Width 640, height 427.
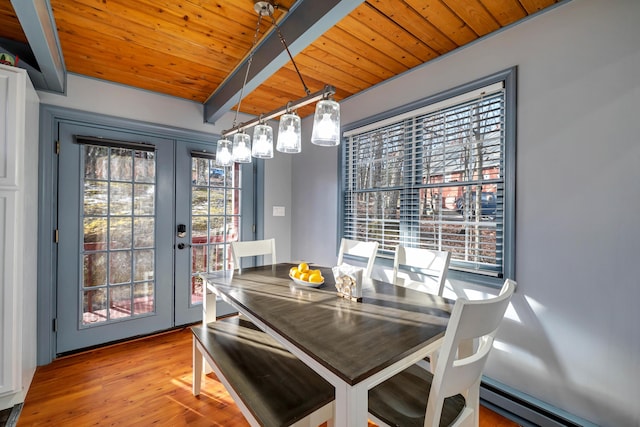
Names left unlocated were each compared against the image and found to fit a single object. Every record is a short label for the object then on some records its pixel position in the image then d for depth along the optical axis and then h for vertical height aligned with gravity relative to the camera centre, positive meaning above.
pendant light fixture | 1.25 +0.42
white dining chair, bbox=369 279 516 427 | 0.86 -0.61
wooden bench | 1.10 -0.76
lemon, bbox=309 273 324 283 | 1.68 -0.39
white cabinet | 1.68 -0.12
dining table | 0.86 -0.45
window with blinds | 1.87 +0.27
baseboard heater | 1.51 -1.11
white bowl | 1.68 -0.42
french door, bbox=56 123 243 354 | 2.44 -0.21
